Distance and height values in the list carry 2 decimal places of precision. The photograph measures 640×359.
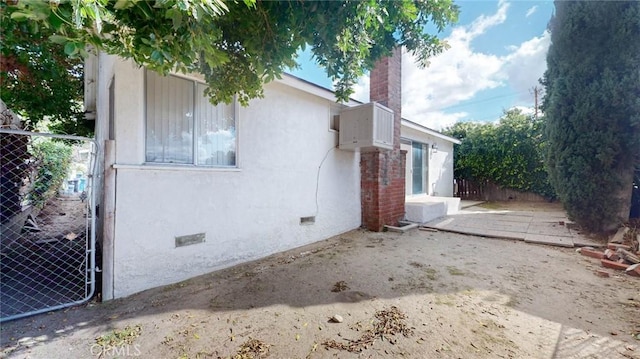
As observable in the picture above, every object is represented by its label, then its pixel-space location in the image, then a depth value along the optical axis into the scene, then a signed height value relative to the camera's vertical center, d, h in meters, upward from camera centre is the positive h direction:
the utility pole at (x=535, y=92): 19.94 +7.28
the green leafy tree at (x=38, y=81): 3.72 +2.08
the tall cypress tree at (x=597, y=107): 4.98 +1.62
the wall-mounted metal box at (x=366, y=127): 5.68 +1.27
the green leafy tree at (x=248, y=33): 1.66 +1.47
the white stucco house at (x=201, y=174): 3.22 +0.10
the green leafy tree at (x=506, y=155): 11.93 +1.43
